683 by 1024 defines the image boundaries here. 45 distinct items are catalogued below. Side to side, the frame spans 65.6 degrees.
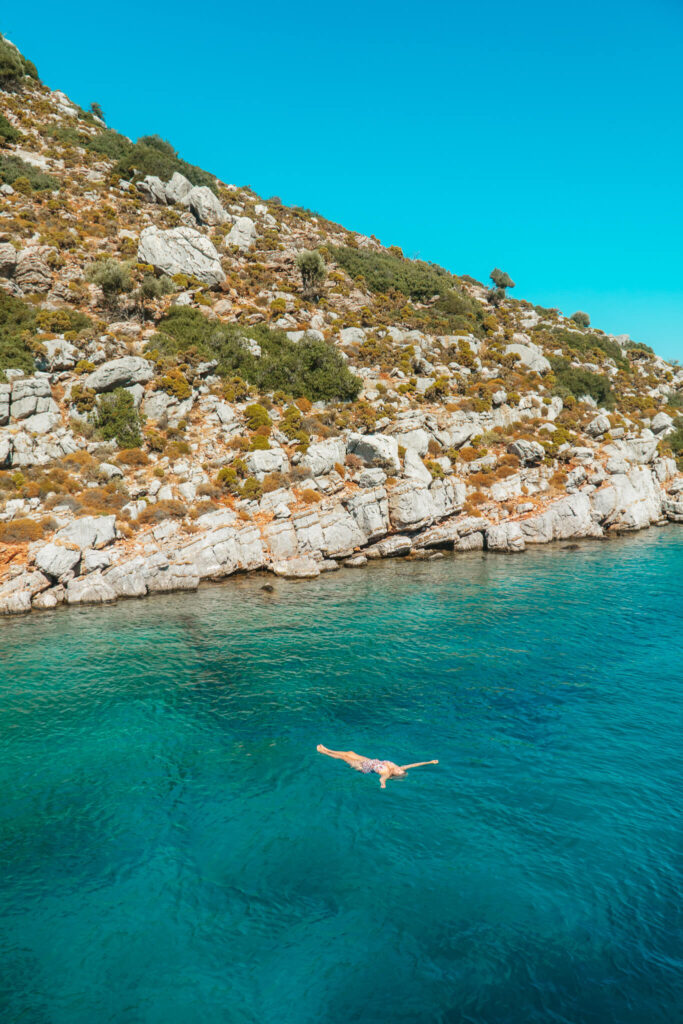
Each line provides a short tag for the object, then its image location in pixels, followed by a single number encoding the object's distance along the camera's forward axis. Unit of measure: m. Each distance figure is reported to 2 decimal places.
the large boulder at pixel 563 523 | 48.91
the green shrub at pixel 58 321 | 53.72
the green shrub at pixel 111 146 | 85.00
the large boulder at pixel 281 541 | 41.44
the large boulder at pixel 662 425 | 67.88
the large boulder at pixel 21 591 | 32.25
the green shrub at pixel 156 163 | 83.12
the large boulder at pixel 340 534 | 42.88
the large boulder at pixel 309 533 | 42.16
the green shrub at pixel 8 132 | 74.30
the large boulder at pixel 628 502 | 52.25
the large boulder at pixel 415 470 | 47.89
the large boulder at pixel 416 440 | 53.03
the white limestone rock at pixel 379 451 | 49.53
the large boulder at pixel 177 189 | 81.31
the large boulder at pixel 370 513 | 44.28
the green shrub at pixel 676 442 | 66.50
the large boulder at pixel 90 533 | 36.53
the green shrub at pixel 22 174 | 69.25
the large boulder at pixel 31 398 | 45.19
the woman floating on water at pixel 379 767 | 17.12
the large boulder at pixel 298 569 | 40.34
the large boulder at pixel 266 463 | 47.47
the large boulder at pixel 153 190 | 79.75
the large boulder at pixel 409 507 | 45.44
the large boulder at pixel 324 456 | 48.81
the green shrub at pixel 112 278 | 58.72
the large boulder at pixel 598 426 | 62.62
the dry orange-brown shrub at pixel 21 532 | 35.81
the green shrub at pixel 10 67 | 81.81
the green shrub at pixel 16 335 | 48.06
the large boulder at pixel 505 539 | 46.66
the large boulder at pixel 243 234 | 79.75
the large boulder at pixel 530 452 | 55.78
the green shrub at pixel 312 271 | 71.69
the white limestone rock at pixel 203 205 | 81.25
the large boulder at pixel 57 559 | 34.56
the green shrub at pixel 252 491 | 45.06
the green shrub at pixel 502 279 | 96.19
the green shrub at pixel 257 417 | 52.31
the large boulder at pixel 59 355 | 51.00
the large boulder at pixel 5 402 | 44.41
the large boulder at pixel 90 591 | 34.34
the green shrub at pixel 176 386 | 52.69
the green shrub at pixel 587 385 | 71.81
